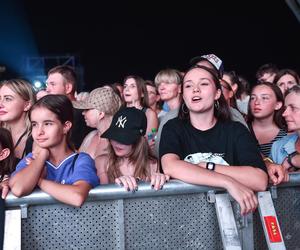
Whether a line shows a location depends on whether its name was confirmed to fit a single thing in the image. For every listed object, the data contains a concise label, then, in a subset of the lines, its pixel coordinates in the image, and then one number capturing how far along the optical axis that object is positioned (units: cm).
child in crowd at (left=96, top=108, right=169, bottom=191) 280
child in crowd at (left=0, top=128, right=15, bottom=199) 266
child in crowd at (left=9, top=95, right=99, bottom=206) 202
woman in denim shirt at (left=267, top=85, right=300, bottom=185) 285
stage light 1166
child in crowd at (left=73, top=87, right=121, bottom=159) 380
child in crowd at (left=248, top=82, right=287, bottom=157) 386
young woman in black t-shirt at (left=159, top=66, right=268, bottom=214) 220
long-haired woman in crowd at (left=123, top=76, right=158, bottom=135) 497
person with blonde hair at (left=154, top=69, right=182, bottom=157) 519
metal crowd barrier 200
